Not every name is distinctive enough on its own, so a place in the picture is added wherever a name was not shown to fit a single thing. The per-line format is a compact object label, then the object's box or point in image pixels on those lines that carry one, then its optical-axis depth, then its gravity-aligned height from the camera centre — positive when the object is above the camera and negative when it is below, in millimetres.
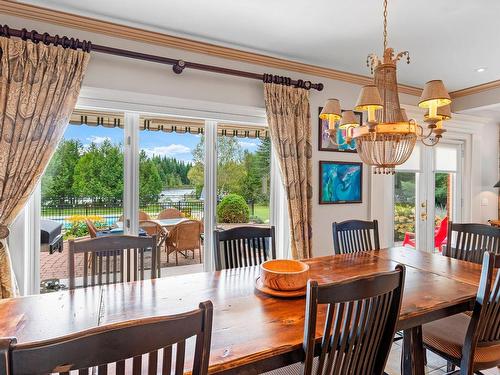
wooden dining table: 1178 -578
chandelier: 1737 +395
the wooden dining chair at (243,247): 2268 -461
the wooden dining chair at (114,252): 1840 -419
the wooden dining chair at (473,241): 2523 -459
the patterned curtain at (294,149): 3242 +364
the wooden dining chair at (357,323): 1108 -517
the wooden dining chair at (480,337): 1581 -832
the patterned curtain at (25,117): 2273 +480
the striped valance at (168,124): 2738 +559
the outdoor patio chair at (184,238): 3123 -538
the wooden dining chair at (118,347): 673 -375
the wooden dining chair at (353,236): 2738 -453
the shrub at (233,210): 3279 -271
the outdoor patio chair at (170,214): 3064 -296
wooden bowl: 1661 -500
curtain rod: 2318 +1056
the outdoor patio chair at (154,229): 2967 -431
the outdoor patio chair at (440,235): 4648 -722
